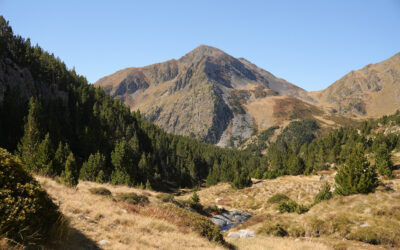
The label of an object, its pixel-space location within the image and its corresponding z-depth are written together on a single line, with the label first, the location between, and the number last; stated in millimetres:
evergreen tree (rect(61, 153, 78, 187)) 40250
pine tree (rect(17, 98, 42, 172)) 51575
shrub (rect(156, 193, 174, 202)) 33569
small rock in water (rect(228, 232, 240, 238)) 28275
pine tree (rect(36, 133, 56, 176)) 48031
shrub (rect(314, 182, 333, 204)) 42194
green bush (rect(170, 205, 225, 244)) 15766
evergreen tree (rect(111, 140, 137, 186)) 65050
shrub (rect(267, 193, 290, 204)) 59706
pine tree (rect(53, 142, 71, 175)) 48169
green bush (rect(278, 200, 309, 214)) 40844
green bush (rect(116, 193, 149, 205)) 22927
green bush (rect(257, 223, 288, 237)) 27500
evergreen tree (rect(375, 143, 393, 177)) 63953
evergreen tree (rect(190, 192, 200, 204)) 54894
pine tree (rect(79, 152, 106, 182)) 58000
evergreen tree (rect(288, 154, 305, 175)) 95712
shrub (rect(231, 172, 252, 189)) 80625
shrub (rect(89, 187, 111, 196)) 23095
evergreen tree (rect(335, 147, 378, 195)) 34812
